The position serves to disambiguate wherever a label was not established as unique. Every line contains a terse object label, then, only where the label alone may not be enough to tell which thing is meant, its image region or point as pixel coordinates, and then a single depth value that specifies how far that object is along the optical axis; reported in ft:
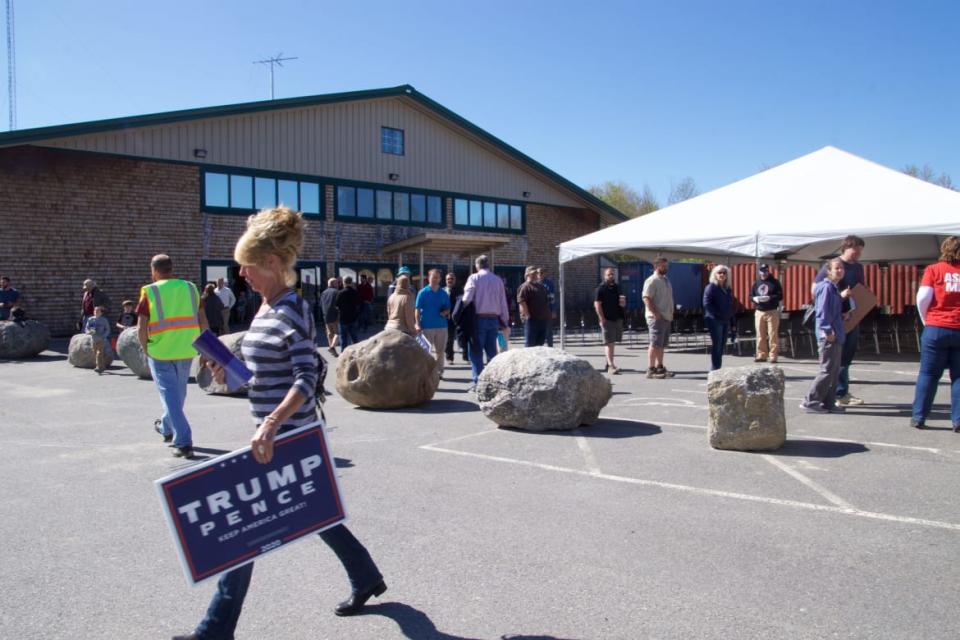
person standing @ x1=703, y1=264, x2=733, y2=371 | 36.99
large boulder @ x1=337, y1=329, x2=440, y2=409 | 29.07
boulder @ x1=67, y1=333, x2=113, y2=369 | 44.88
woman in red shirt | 23.65
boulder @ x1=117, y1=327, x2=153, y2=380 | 40.60
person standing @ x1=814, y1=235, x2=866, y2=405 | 28.17
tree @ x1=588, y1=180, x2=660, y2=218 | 184.03
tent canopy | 35.78
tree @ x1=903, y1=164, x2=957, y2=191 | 148.70
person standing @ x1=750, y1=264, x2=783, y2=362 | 43.21
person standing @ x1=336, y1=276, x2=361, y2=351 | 46.24
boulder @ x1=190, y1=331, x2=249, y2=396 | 33.06
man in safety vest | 21.30
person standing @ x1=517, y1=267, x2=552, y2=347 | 37.70
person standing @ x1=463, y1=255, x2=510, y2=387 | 34.99
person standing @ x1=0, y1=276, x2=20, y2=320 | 52.39
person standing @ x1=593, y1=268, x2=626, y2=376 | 41.09
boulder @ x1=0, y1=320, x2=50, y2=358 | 49.62
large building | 60.80
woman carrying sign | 9.68
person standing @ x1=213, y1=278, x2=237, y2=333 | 57.17
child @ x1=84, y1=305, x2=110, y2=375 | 43.11
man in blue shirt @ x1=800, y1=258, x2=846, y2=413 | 26.63
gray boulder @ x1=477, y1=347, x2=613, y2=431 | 24.75
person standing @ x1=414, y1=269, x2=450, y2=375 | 36.55
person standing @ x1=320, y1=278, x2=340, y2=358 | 46.88
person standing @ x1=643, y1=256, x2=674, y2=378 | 38.32
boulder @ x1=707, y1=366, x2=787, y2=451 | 21.40
